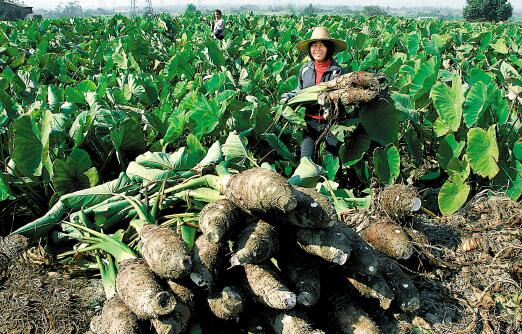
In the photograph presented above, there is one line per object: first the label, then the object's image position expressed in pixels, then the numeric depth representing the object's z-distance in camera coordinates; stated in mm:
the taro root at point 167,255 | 1842
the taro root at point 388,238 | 2305
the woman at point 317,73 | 3611
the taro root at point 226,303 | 1914
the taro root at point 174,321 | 1815
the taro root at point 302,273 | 1960
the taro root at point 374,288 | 2102
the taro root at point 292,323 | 1905
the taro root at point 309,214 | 1986
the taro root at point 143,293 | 1777
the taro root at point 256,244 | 1912
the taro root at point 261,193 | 1909
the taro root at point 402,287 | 2164
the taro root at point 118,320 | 1842
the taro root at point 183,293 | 1886
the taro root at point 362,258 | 2062
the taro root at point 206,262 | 1891
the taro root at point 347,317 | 2013
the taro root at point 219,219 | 1944
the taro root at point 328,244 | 1977
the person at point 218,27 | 10555
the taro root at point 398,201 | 2406
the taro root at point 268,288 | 1876
